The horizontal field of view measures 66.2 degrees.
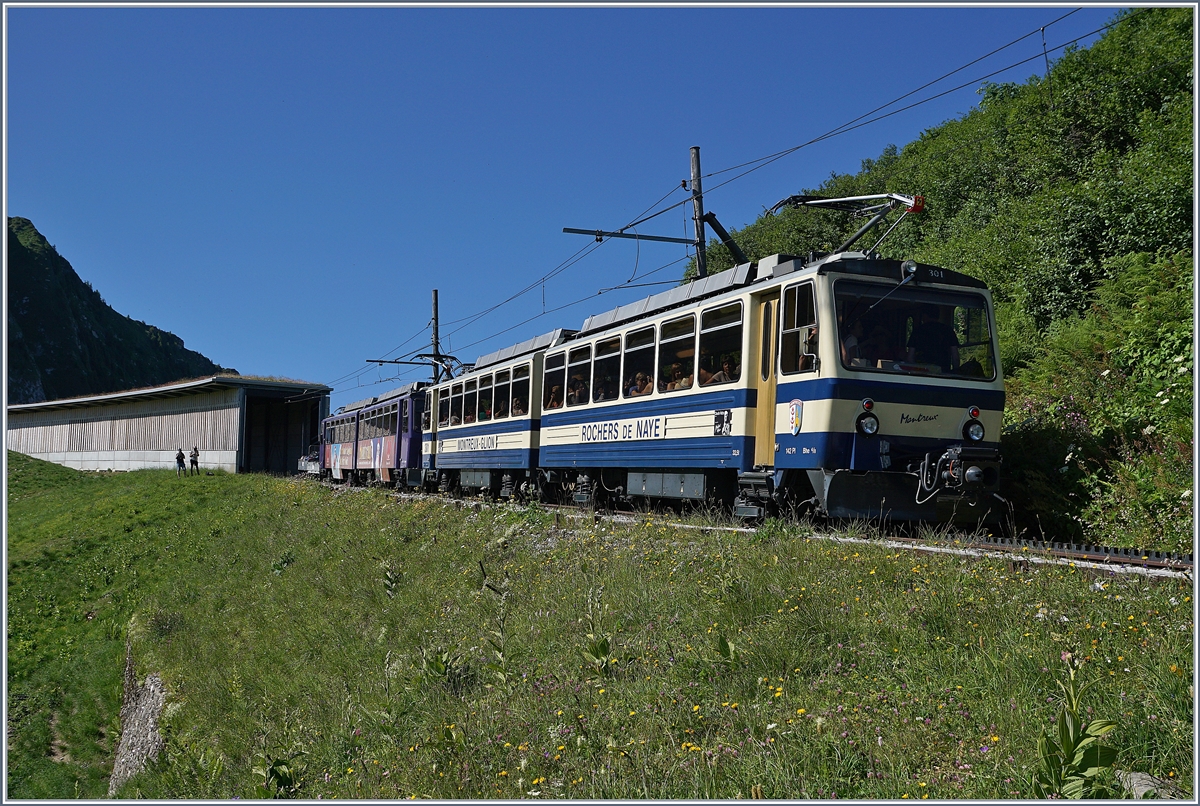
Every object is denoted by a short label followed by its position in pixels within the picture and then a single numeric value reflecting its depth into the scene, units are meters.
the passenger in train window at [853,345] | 9.84
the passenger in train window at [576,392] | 15.15
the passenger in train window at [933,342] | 10.22
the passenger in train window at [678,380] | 12.13
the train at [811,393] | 9.77
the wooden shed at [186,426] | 47.25
